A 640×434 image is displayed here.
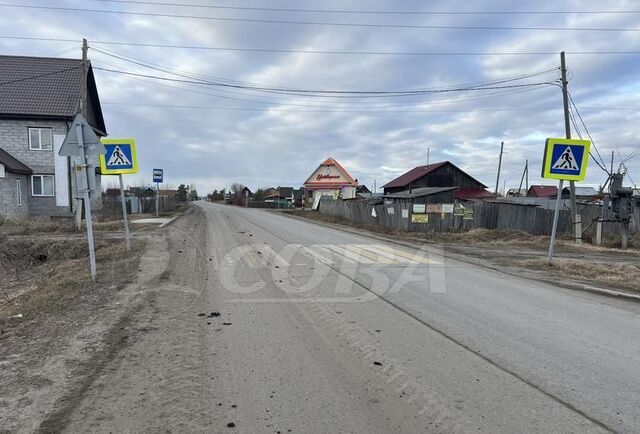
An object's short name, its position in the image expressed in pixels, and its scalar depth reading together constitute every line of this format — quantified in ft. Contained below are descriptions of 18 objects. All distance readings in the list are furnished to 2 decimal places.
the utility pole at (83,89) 67.62
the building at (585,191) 231.50
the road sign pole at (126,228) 45.55
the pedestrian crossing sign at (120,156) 42.57
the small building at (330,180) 201.05
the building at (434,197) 111.34
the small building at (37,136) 97.45
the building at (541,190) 243.60
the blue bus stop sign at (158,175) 102.99
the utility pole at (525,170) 217.29
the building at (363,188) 390.21
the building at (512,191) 256.19
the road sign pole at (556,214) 40.37
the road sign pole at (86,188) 29.37
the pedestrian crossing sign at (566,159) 39.50
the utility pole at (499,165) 182.93
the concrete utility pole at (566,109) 72.28
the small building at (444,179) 182.70
